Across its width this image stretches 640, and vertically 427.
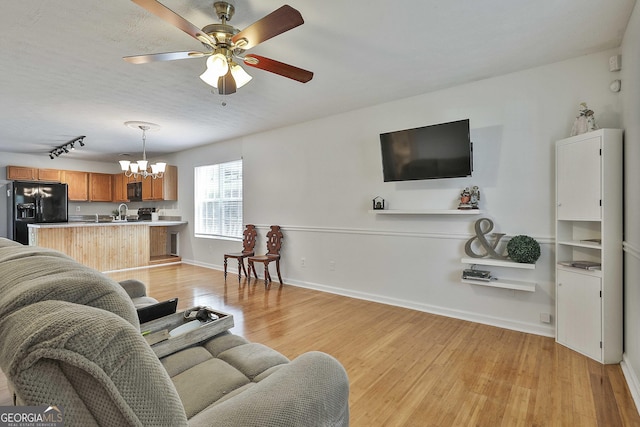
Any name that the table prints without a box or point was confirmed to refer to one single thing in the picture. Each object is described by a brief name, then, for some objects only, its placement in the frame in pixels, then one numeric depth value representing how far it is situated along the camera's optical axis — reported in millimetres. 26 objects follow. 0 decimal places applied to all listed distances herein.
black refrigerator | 6539
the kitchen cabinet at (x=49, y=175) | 7230
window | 5980
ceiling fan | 1734
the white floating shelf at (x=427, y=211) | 3274
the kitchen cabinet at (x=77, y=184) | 7625
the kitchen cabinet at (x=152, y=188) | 7039
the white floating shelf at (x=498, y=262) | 2938
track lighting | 5705
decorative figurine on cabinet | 2648
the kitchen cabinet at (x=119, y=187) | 8133
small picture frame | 3994
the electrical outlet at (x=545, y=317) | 2967
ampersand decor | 3195
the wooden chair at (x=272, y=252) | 4879
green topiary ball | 2922
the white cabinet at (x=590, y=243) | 2434
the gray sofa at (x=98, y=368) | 570
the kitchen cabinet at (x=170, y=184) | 7004
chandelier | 4783
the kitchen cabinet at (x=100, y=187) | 8062
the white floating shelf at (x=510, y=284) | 2971
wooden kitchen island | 5512
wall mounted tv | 3256
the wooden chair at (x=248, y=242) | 5316
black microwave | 7602
